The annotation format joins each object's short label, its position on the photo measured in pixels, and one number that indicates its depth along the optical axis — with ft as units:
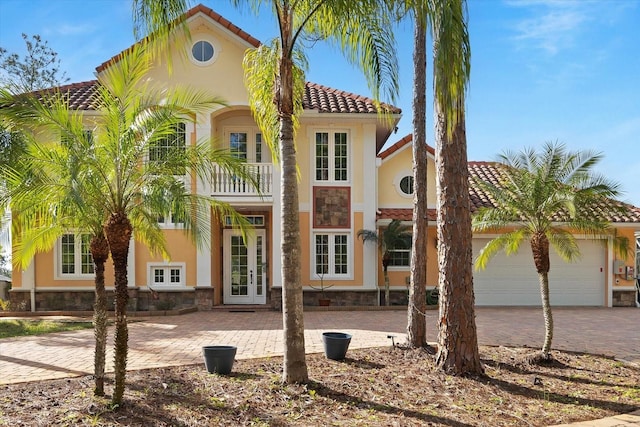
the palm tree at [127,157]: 21.67
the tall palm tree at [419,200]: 33.37
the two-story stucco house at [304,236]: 58.03
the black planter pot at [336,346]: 30.76
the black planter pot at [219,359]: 26.91
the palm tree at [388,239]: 57.57
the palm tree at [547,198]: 30.60
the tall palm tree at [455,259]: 27.35
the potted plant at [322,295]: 58.85
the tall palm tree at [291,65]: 25.21
